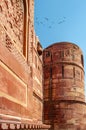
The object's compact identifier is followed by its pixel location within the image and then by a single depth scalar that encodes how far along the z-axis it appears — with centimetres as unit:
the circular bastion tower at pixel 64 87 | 1549
